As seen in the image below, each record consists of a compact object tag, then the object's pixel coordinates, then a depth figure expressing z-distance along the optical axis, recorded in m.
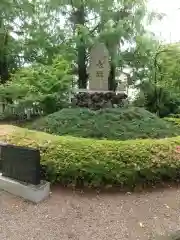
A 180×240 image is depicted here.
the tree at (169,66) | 5.08
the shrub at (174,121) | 4.12
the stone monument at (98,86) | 4.29
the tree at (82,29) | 5.43
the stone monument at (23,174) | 2.36
